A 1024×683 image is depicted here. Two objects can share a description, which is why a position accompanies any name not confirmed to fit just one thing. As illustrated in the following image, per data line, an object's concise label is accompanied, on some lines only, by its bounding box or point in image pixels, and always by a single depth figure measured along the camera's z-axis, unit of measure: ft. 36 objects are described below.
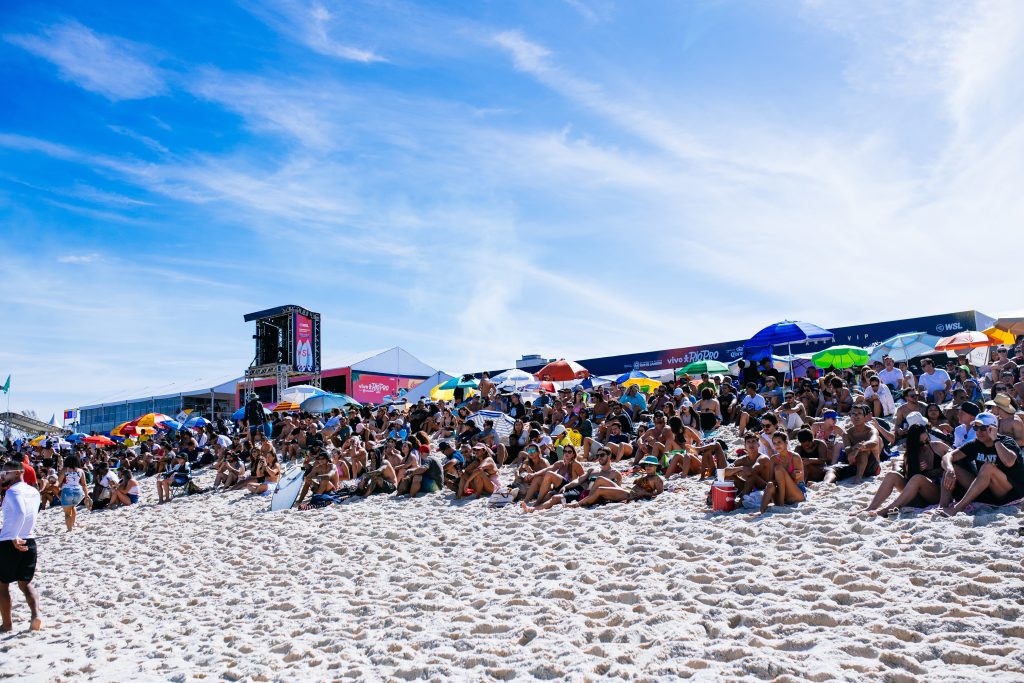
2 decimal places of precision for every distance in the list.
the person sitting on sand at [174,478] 44.04
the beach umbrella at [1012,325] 69.53
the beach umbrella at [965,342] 50.45
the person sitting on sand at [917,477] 20.57
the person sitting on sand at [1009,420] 23.80
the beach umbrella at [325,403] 67.67
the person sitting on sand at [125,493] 43.96
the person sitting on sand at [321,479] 36.04
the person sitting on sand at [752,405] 39.15
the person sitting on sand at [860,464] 25.36
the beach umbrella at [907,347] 54.70
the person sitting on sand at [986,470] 19.39
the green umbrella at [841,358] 50.16
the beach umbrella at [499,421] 43.62
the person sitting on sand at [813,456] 25.90
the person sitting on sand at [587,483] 27.76
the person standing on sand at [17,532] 20.16
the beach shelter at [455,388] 65.16
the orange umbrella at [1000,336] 52.00
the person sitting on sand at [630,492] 27.14
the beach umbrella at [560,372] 57.98
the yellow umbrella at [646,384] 63.52
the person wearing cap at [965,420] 22.86
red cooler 23.75
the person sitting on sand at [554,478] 29.07
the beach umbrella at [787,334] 47.19
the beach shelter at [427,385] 89.86
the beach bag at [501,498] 29.91
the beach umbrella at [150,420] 79.25
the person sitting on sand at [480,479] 31.91
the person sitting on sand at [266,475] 41.60
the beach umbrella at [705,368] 54.49
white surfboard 35.68
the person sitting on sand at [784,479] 23.20
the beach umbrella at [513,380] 63.46
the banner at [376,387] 113.29
